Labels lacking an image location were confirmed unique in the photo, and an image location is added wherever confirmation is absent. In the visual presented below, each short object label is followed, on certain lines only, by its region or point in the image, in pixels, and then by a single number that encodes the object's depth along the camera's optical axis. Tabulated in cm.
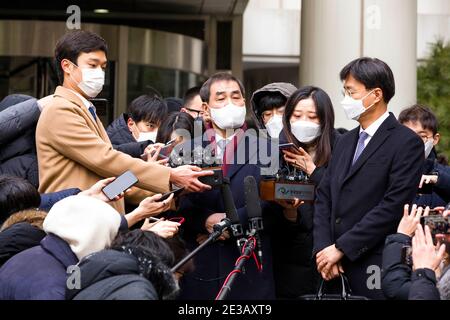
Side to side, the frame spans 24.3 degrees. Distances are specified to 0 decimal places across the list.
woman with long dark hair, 651
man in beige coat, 599
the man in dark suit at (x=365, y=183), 575
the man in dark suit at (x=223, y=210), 627
